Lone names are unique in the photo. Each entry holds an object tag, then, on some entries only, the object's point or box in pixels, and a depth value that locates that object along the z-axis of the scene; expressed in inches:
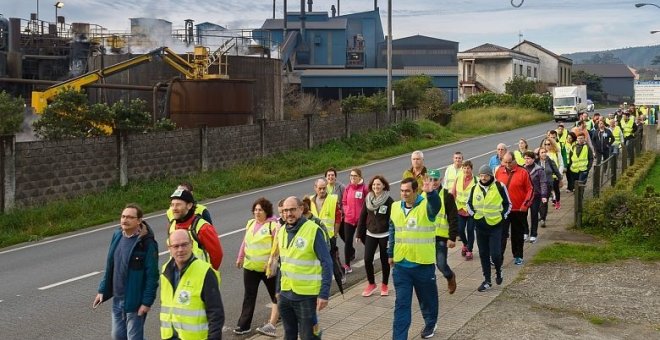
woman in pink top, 418.9
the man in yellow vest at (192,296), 211.2
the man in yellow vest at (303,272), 261.3
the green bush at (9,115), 948.6
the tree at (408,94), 1988.3
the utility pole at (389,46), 1421.0
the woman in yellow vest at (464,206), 438.1
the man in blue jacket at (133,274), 251.8
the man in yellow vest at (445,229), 361.7
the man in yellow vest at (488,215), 394.3
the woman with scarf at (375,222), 370.9
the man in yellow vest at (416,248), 302.0
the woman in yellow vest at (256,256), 319.3
